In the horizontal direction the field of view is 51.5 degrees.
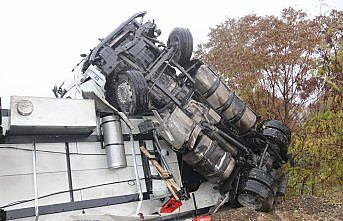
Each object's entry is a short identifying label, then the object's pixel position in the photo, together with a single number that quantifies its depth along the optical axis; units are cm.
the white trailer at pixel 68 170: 397
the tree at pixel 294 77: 582
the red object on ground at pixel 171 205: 473
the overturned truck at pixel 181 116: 492
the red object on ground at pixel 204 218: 466
